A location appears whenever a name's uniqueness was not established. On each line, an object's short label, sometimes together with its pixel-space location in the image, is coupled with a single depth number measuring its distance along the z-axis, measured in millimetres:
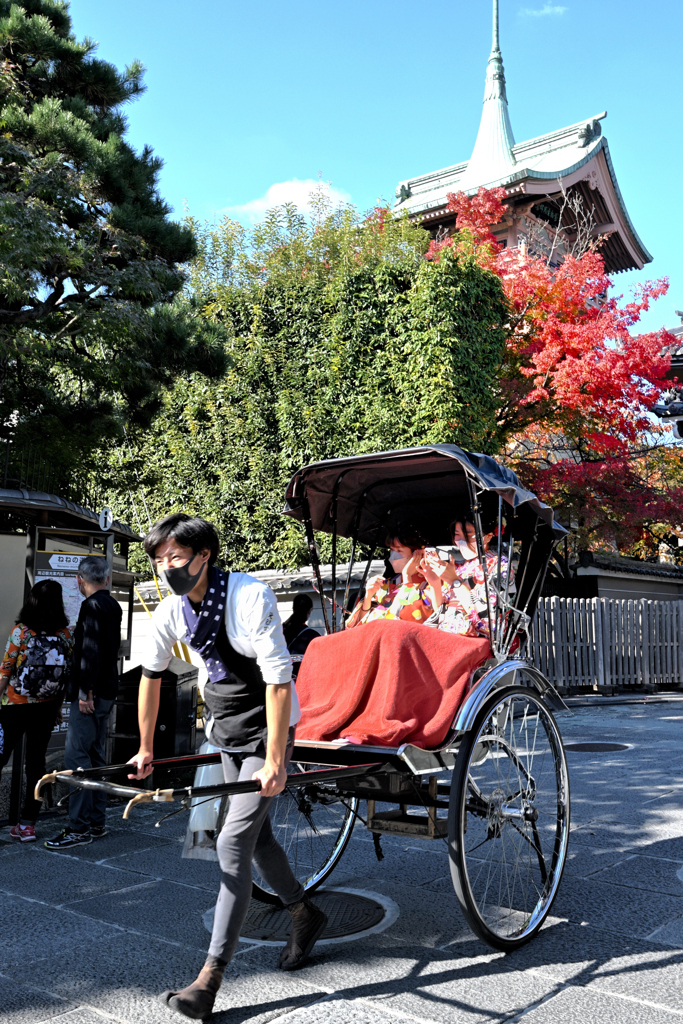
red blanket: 3771
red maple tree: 14930
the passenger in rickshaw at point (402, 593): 5000
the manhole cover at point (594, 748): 8750
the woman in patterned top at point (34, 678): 5453
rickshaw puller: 2955
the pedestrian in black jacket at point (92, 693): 5340
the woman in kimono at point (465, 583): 4586
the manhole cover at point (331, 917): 3764
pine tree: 8164
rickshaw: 3553
